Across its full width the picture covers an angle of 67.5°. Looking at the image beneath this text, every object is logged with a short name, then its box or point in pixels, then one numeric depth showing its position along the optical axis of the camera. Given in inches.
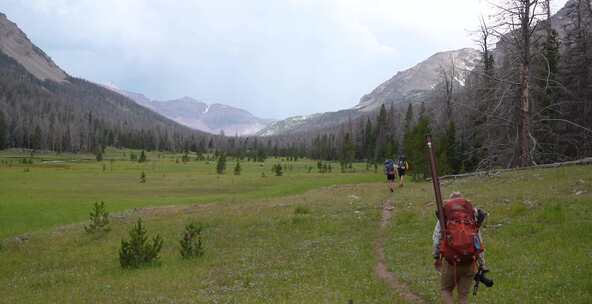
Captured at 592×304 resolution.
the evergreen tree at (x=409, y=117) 4785.9
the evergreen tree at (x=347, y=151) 4731.8
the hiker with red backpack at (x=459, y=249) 332.8
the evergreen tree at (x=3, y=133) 6880.4
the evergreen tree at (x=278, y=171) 3083.2
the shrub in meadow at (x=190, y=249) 845.2
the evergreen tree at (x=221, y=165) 3409.0
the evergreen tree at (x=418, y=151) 2041.1
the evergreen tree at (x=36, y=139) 7401.6
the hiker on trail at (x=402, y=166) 1484.7
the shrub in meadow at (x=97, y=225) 1132.0
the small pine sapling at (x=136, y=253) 808.9
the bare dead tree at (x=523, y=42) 1185.4
